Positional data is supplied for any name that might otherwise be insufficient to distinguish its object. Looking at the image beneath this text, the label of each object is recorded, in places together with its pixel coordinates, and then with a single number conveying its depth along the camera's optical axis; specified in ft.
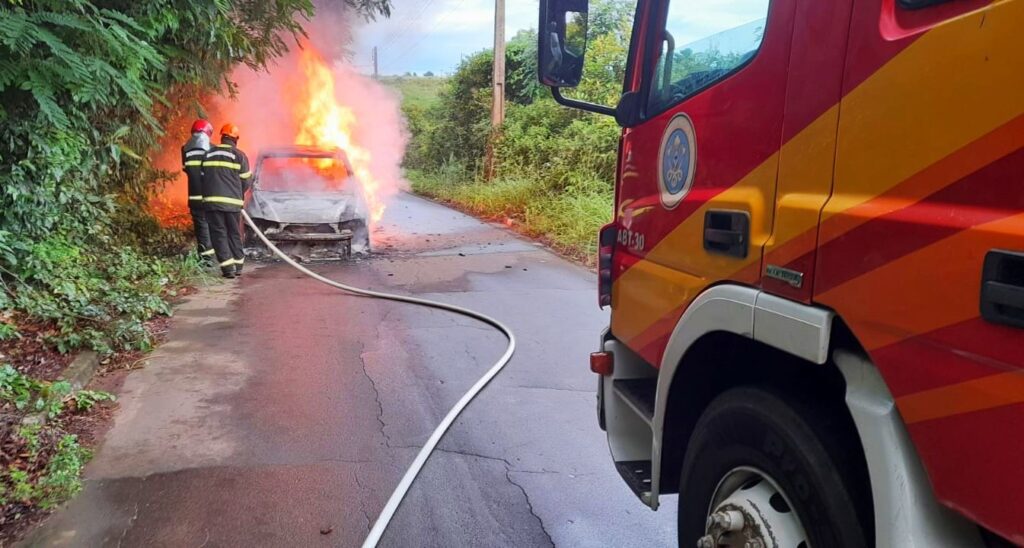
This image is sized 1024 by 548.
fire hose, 10.80
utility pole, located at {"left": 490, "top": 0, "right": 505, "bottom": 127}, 58.70
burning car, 33.06
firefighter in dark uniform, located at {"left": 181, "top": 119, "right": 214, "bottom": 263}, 30.14
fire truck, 4.07
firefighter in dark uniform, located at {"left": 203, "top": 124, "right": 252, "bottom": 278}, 29.89
